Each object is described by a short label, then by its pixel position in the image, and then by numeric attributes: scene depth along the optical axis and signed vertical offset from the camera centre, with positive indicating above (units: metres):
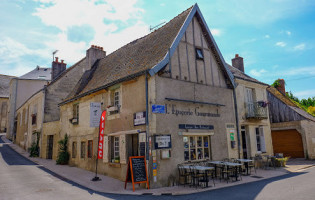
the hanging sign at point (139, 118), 8.91 +0.76
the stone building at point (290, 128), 16.44 +0.46
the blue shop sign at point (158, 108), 8.71 +1.11
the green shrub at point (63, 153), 14.28 -0.88
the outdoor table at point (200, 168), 8.17 -1.13
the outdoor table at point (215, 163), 9.57 -1.13
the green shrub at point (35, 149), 18.08 -0.75
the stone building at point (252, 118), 13.19 +1.04
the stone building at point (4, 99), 40.46 +7.31
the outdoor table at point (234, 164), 9.13 -1.13
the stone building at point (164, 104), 8.85 +1.48
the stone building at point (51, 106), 17.39 +2.79
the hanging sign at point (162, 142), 8.52 -0.18
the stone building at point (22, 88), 31.59 +7.30
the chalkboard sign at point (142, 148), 8.75 -0.40
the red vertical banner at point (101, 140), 10.29 -0.07
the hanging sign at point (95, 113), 10.96 +1.23
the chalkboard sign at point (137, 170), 7.92 -1.15
